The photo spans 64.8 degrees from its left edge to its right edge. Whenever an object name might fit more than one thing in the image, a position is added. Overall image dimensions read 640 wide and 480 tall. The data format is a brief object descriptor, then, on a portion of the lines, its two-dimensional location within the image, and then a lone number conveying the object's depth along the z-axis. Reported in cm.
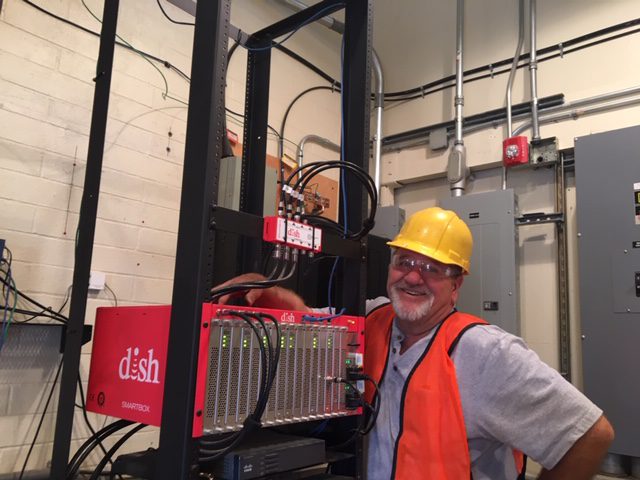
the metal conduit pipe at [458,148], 326
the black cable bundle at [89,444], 130
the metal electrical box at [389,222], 333
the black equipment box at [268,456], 98
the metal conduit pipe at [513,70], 320
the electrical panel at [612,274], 238
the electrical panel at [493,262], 285
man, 135
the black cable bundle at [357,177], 130
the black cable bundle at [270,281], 104
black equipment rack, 96
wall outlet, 220
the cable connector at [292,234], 112
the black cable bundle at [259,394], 98
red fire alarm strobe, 304
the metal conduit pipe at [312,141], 339
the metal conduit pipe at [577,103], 281
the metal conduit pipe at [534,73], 305
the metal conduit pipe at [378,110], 364
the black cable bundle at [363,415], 130
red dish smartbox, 98
